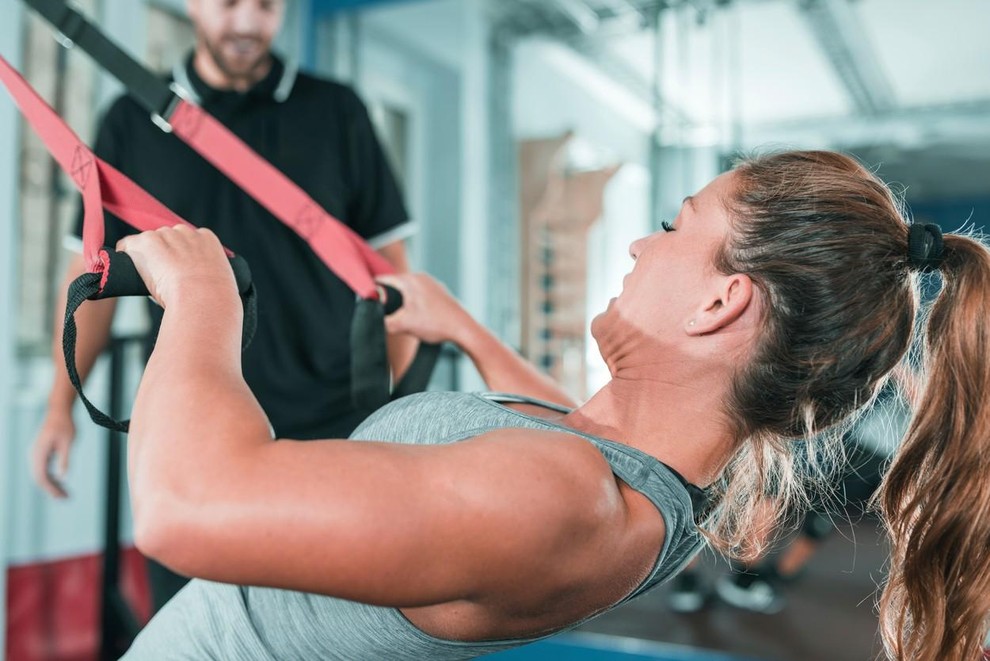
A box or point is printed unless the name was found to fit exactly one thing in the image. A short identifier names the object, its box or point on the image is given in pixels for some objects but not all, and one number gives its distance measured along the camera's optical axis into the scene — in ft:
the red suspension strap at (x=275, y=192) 3.42
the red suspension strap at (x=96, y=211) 2.44
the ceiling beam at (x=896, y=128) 10.59
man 4.56
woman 1.96
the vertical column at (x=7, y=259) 6.95
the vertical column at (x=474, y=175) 10.62
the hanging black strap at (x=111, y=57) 3.37
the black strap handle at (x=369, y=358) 3.54
